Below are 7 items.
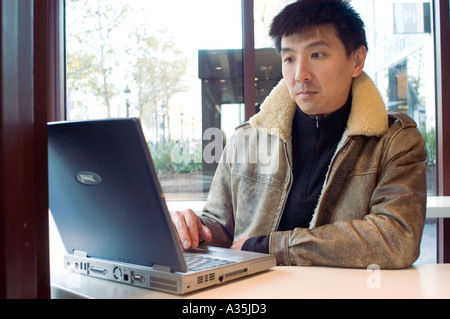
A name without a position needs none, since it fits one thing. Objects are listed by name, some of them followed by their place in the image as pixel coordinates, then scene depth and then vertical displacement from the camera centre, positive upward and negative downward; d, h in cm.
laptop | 66 -8
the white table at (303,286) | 73 -21
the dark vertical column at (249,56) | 260 +59
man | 113 +2
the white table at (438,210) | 192 -22
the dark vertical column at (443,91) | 254 +36
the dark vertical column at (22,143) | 46 +2
